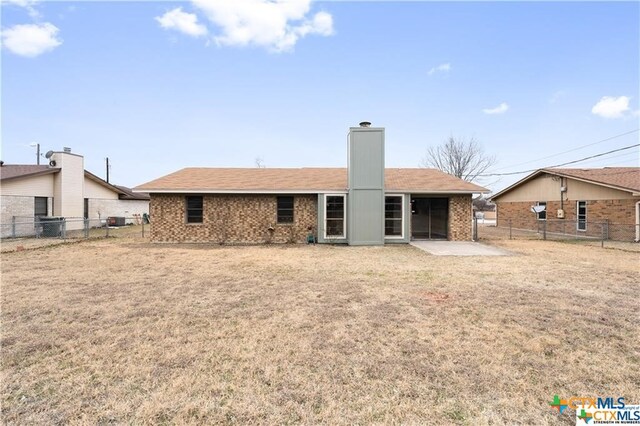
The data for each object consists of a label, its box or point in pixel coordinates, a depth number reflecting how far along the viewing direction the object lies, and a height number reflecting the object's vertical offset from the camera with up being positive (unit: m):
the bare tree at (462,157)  38.38 +7.25
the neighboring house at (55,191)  15.55 +1.29
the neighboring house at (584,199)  15.15 +0.93
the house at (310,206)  12.87 +0.35
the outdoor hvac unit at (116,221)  22.22 -0.53
